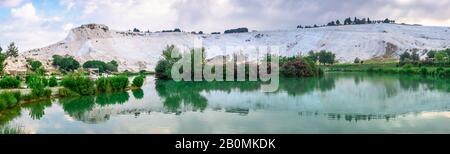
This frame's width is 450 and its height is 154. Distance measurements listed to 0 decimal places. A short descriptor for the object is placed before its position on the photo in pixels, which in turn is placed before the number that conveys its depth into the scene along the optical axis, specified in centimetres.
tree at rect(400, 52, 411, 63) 8252
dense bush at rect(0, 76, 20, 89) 2972
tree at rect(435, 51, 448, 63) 6404
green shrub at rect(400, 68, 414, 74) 5576
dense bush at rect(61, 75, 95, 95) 2755
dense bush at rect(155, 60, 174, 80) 5218
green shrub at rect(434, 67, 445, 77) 4841
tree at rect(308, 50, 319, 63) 8835
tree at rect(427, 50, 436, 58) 8069
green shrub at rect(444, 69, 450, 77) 4709
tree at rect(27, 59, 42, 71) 6231
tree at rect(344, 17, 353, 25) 16320
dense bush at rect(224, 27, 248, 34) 16816
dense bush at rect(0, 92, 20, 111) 1914
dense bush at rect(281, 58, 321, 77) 5132
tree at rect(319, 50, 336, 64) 8781
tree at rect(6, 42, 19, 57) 7231
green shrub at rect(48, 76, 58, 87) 3123
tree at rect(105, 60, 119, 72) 7962
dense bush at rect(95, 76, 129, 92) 3005
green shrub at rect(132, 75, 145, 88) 3503
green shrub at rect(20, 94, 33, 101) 2311
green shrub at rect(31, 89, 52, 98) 2423
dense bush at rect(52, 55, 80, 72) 7319
